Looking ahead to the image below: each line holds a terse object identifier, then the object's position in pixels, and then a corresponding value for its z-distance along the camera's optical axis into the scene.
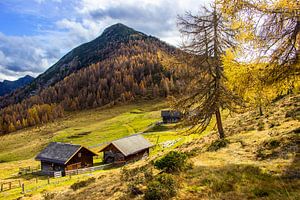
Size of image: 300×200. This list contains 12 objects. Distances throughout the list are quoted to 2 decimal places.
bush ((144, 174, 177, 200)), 12.00
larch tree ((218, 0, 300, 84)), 11.55
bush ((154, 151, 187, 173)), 16.22
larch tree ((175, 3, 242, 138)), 23.27
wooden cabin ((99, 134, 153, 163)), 53.34
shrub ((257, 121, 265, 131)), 26.67
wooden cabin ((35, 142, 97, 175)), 53.61
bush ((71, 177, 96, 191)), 22.74
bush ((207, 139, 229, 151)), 21.59
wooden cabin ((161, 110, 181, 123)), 101.21
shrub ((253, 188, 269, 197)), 10.12
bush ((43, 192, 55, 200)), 21.31
